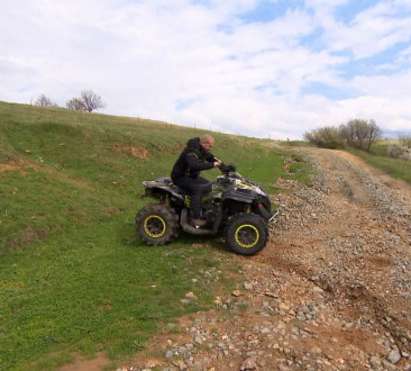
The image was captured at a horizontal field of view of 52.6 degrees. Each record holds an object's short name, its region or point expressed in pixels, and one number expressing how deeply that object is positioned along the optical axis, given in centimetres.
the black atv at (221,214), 916
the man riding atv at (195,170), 930
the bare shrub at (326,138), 5794
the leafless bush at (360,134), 6053
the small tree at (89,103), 7906
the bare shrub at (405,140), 5952
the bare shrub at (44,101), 8365
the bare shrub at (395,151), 4910
